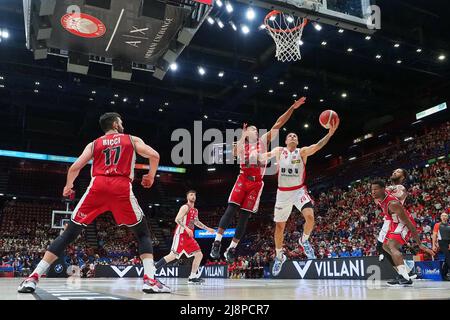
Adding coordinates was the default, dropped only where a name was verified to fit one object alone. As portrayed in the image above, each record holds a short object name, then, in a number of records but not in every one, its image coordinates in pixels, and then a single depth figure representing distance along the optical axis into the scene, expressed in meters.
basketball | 7.44
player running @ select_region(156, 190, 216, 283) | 9.59
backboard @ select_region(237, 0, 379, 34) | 8.20
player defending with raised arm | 7.34
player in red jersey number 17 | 4.61
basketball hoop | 10.88
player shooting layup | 7.75
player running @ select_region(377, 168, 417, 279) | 6.87
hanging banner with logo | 6.89
